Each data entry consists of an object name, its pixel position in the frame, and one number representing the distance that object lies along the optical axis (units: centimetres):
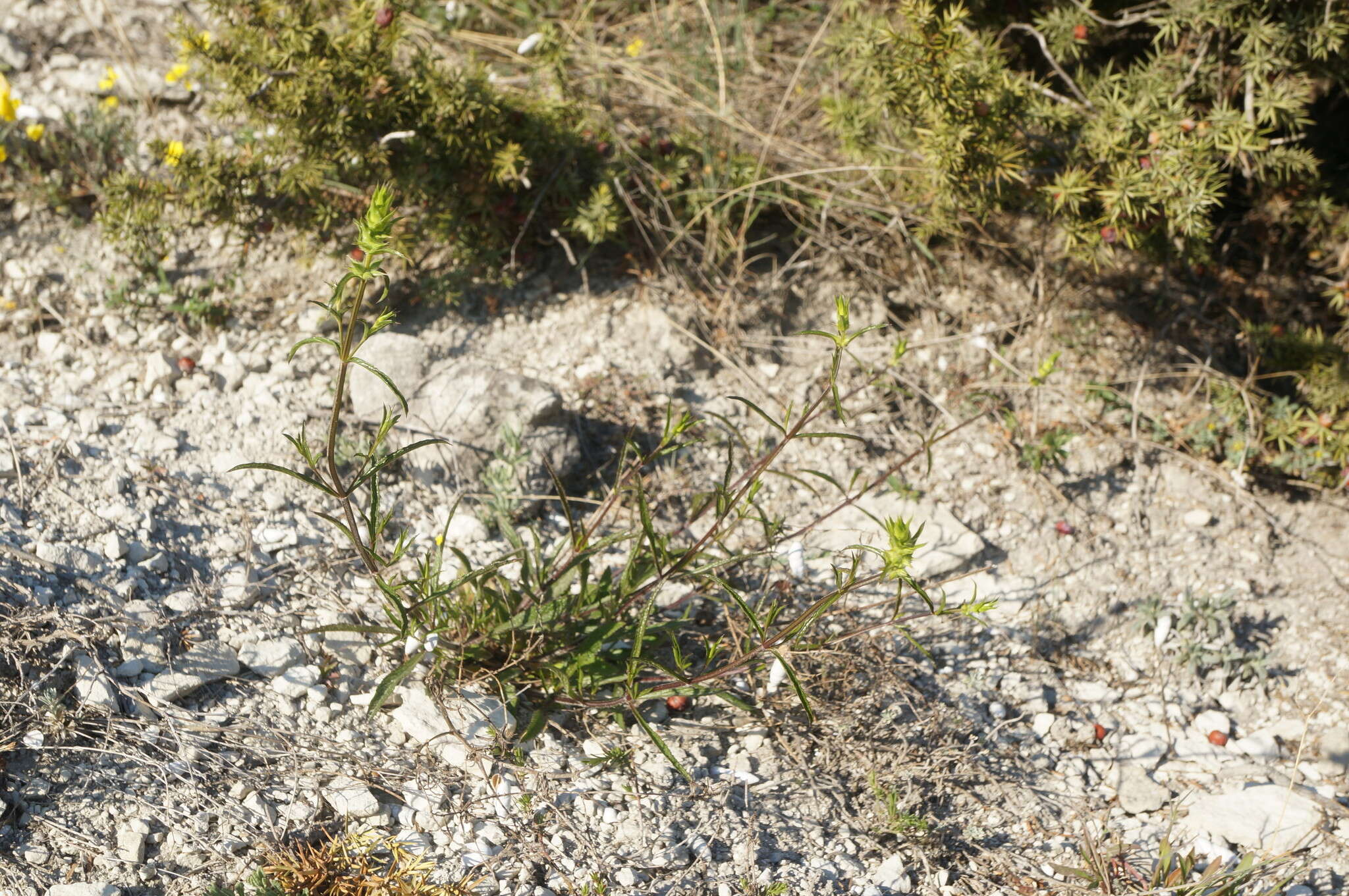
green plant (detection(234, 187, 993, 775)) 219
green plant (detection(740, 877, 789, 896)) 224
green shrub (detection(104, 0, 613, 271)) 317
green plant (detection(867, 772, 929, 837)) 244
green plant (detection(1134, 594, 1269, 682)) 307
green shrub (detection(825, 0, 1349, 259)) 321
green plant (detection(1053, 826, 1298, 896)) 239
